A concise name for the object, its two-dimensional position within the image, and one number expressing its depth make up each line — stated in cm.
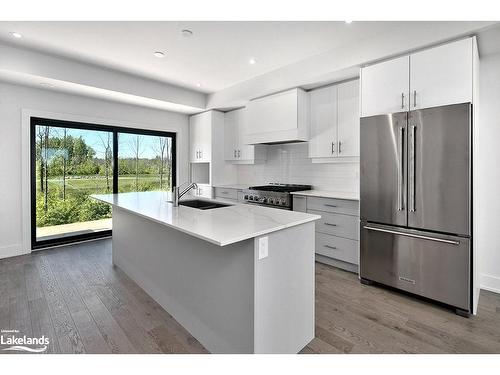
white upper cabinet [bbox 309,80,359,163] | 343
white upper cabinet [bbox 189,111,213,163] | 516
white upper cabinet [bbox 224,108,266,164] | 483
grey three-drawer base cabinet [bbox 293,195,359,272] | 318
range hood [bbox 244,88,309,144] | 377
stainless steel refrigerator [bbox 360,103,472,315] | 228
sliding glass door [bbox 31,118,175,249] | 407
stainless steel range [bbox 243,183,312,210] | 380
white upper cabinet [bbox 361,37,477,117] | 227
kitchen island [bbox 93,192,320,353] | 159
